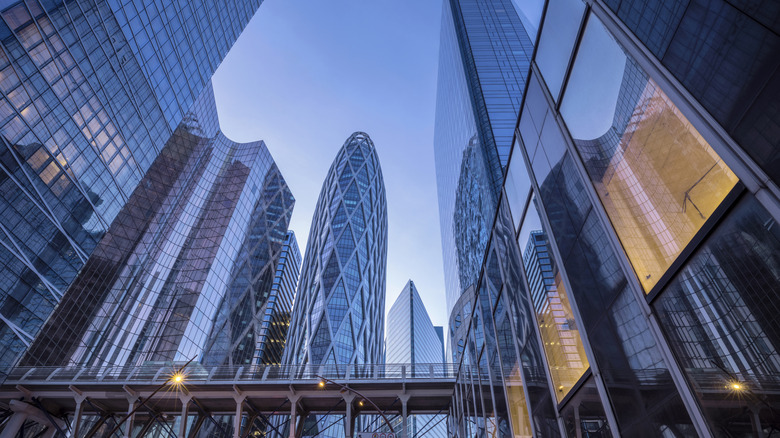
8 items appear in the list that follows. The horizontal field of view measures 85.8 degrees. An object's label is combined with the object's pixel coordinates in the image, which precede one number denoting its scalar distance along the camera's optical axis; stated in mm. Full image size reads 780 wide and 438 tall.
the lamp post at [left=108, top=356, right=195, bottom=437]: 23500
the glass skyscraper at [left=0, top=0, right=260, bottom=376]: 33375
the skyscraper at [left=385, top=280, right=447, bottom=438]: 161000
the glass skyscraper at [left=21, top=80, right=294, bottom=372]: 67438
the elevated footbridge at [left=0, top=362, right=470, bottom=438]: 31562
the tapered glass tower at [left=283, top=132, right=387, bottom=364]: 93125
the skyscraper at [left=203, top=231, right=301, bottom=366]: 78812
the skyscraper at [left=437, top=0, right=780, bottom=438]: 3523
